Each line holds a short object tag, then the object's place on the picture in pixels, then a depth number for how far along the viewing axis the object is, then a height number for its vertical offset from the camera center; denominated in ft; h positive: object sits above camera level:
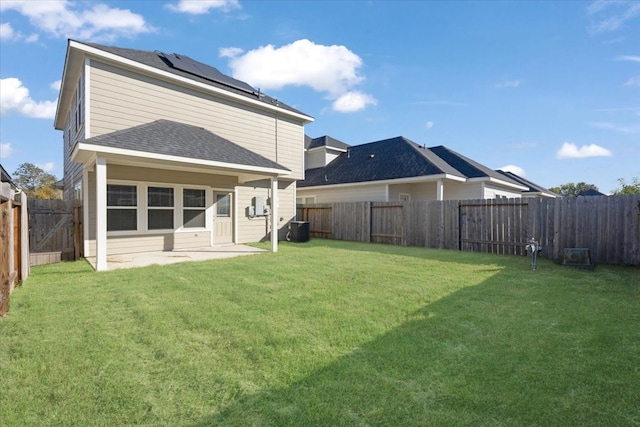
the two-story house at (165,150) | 28.91 +5.54
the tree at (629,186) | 63.36 +5.32
